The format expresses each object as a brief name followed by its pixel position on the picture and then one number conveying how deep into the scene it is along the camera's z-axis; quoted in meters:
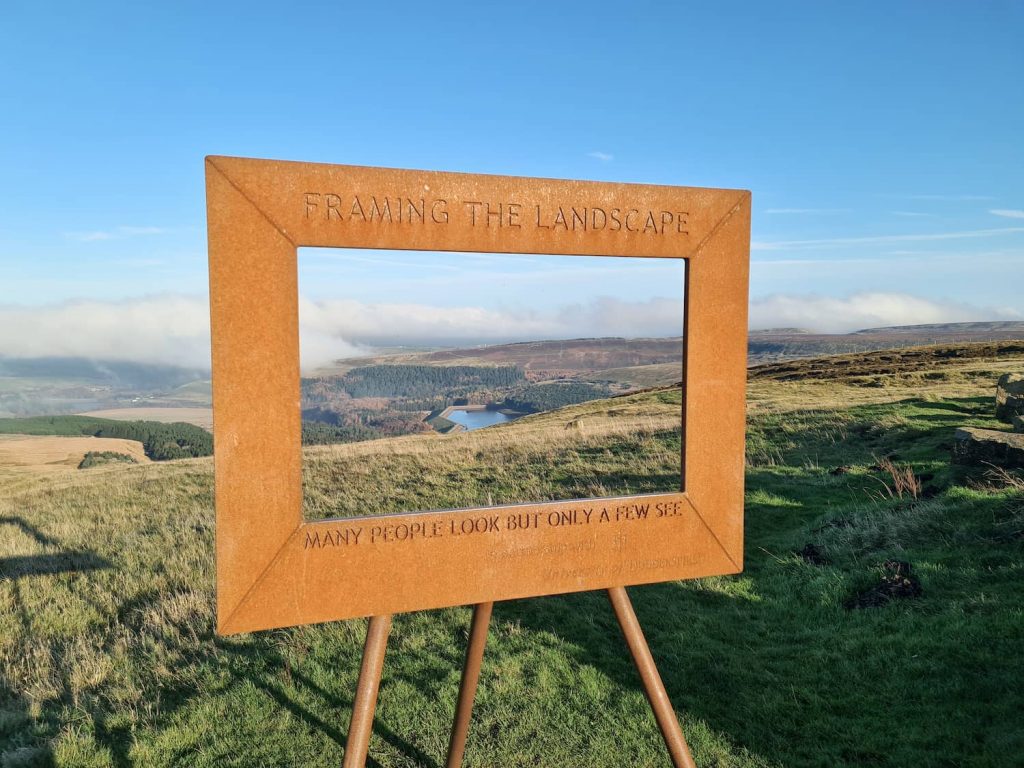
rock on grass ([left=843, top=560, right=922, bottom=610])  6.11
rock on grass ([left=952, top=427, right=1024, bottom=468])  8.01
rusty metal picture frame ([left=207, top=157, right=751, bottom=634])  2.57
